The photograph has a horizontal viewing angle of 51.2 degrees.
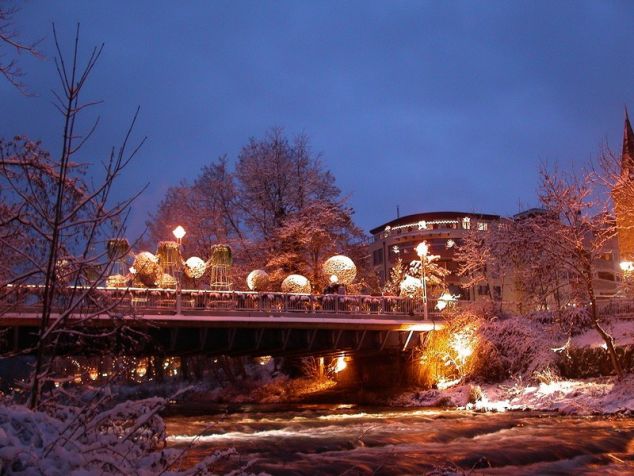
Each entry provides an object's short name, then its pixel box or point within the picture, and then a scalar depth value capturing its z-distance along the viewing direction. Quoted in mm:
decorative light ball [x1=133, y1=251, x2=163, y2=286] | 29738
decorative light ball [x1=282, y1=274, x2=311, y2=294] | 35969
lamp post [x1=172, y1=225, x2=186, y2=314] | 27766
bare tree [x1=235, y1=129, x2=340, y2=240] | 45250
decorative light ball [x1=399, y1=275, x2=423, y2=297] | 37375
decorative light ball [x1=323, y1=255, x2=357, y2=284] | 36219
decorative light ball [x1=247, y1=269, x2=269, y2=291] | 37844
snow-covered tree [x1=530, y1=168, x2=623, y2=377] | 29062
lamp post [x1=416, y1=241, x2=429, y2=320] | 35094
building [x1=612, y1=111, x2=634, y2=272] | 29031
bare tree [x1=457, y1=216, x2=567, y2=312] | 33844
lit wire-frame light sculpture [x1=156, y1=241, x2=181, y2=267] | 33394
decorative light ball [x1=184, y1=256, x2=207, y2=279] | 34131
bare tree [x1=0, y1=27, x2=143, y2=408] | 6652
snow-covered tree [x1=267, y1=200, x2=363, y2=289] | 41438
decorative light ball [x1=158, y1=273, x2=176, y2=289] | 33097
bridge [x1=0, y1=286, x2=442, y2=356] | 27672
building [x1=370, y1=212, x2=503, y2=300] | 69625
